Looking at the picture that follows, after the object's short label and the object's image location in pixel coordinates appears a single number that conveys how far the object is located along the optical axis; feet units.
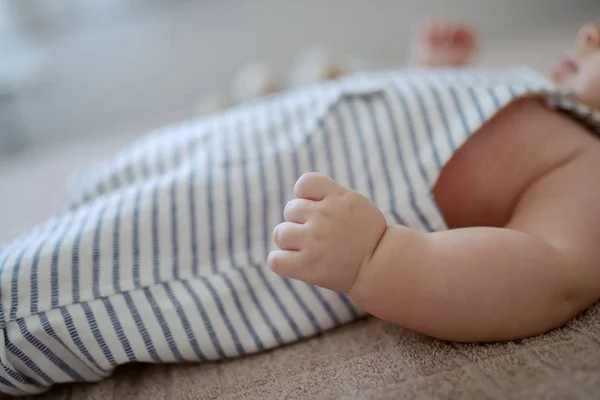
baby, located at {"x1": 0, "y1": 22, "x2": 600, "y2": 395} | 1.48
